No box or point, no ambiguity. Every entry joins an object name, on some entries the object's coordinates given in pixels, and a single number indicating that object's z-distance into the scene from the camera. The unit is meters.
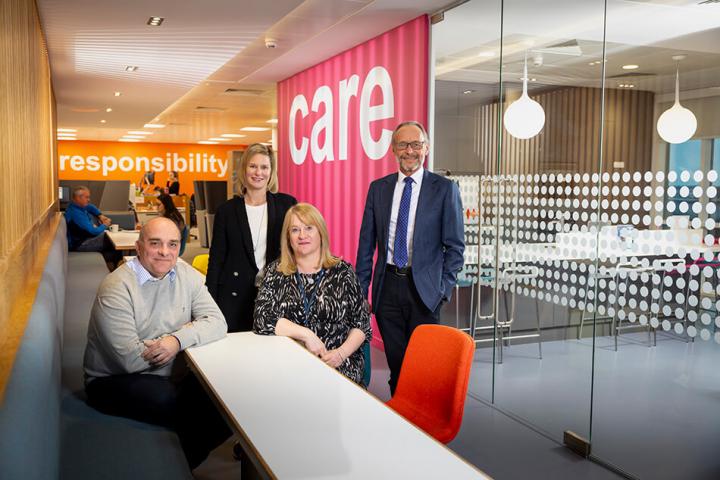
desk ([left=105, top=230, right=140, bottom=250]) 7.56
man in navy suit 3.52
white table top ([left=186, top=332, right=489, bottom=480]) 1.60
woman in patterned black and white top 2.99
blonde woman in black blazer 3.62
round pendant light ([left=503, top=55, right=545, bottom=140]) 4.07
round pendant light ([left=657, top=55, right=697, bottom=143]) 3.02
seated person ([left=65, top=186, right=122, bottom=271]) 8.68
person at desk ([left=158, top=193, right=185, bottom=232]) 7.55
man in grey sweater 2.62
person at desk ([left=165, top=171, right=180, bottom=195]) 19.78
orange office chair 2.48
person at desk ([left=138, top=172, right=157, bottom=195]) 21.69
